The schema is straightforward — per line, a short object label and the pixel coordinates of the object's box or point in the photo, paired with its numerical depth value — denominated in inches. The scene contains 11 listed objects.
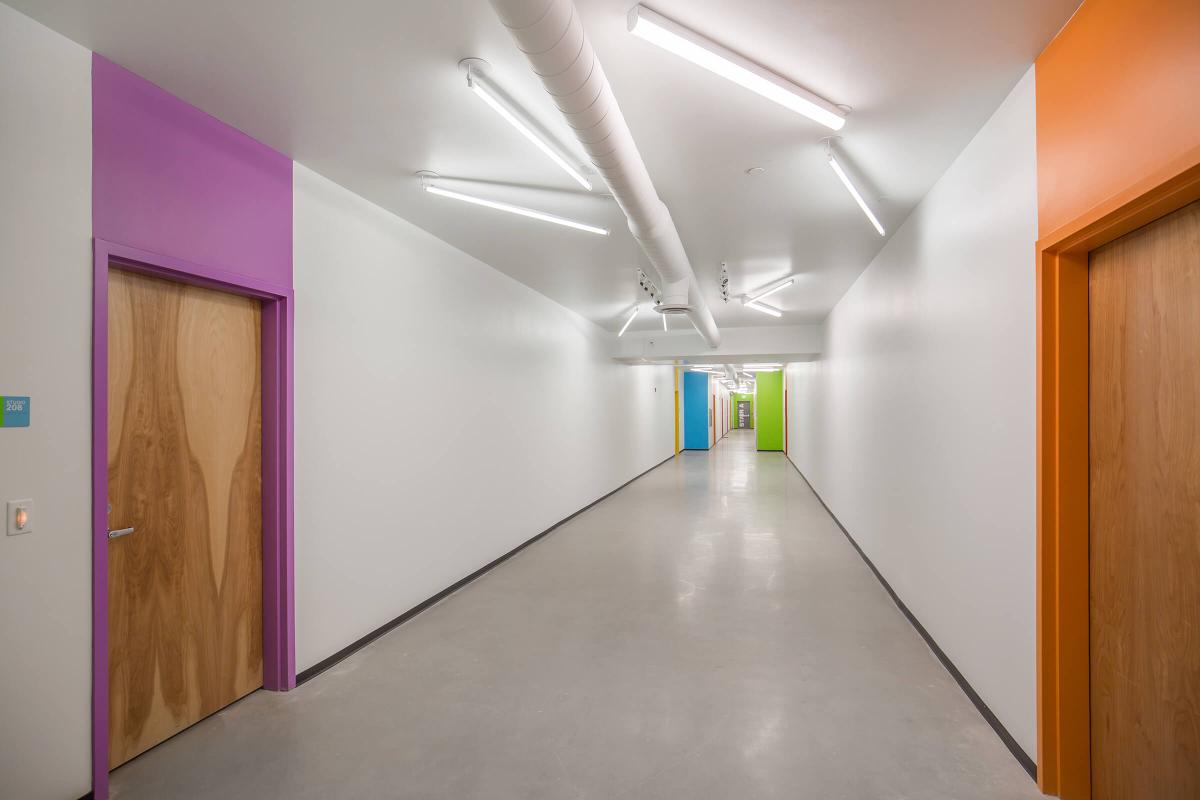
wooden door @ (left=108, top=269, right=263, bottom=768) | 94.0
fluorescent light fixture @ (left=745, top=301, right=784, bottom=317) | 293.1
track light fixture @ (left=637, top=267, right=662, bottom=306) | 195.2
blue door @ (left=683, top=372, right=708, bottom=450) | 714.2
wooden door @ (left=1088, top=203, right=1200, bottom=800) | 65.2
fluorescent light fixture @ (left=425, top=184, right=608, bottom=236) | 134.0
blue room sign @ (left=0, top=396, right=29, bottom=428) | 74.9
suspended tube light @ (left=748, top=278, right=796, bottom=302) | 239.5
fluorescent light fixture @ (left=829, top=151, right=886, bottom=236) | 115.9
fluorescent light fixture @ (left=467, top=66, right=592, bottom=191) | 88.4
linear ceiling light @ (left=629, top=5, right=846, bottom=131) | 75.0
